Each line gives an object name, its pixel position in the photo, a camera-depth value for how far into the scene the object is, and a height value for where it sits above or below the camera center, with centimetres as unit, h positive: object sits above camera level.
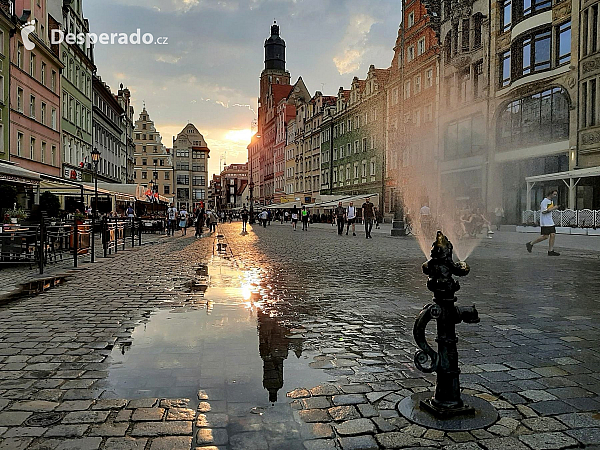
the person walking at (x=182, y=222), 3582 -68
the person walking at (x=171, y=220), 3044 -46
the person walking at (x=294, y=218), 4121 -50
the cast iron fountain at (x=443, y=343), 326 -83
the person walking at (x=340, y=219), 3029 -44
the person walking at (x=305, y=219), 3867 -55
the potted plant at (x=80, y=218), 1514 -17
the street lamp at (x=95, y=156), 2442 +263
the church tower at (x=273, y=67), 12481 +3530
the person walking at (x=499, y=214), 3391 -20
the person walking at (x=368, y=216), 2571 -23
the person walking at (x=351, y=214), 2925 -14
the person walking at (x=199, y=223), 2908 -61
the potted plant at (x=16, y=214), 1382 -3
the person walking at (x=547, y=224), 1488 -38
